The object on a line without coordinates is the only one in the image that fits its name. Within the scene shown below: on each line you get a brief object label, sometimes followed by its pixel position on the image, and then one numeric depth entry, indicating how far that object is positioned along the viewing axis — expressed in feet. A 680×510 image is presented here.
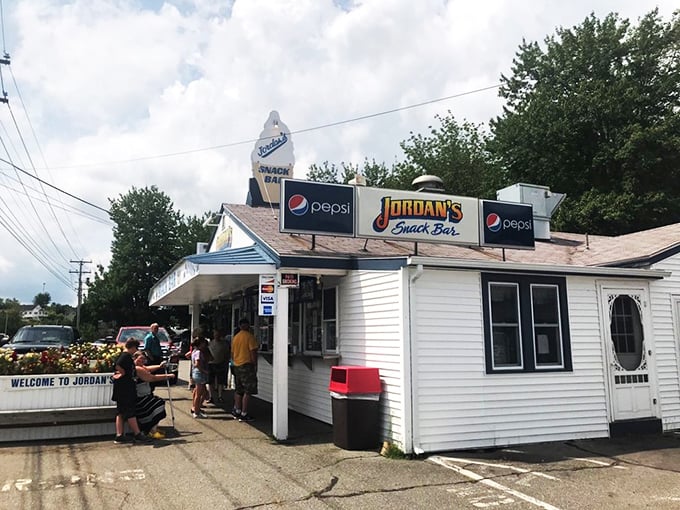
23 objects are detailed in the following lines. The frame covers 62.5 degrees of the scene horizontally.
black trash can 27.50
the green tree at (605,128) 80.33
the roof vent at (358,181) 39.69
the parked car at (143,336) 56.12
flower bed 29.54
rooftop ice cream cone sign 49.75
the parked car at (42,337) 51.13
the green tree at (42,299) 451.94
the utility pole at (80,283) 177.82
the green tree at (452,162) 112.68
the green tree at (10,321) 216.74
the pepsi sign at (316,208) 32.32
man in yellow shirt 34.65
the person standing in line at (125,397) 28.84
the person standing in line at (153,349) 39.07
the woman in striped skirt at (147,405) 29.94
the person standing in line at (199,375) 36.76
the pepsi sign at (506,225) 35.76
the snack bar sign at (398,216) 32.71
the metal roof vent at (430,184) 46.65
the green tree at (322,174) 142.20
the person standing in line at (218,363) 42.75
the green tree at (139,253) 144.36
